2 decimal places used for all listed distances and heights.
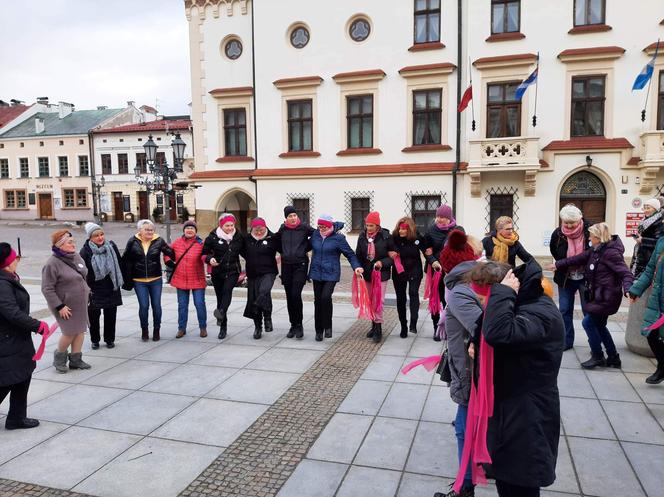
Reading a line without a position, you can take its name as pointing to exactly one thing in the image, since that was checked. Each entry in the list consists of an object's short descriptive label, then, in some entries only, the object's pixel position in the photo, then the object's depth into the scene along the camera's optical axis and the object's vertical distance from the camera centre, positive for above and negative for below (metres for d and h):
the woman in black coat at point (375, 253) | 7.86 -0.93
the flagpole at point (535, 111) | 16.45 +2.36
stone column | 6.78 -1.85
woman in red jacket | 8.13 -1.23
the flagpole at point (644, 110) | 15.69 +2.25
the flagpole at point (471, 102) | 16.98 +2.77
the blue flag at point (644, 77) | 14.44 +2.96
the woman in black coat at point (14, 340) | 4.61 -1.28
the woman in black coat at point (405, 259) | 7.96 -1.04
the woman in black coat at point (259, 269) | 8.02 -1.18
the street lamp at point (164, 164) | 15.17 +0.93
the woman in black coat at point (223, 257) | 8.09 -0.98
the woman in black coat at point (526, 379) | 2.69 -0.98
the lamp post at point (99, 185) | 44.05 +0.74
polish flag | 15.82 +2.72
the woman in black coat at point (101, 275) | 7.15 -1.09
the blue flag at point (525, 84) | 15.34 +3.00
